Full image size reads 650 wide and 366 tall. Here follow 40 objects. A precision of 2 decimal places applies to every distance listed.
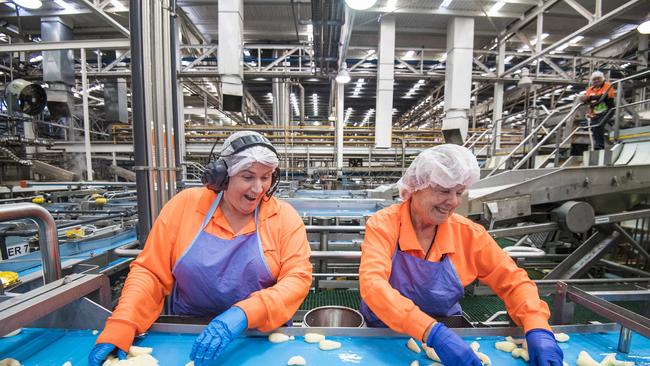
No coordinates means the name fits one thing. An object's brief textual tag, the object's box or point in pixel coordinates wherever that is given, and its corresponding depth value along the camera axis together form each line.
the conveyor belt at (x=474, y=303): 3.35
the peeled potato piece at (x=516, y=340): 1.21
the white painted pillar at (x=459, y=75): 7.29
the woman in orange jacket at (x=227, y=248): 1.33
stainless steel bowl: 1.53
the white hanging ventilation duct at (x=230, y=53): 5.47
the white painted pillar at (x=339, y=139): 7.80
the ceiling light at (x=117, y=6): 6.71
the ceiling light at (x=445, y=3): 7.19
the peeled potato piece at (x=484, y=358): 1.08
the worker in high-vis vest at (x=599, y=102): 5.10
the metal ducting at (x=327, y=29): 4.66
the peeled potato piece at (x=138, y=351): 1.06
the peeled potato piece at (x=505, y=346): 1.16
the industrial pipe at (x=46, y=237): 1.11
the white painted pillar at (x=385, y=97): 7.37
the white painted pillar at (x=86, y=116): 5.77
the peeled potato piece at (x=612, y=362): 1.07
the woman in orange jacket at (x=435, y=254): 1.33
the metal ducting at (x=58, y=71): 6.75
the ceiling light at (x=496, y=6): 7.40
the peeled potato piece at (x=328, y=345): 1.14
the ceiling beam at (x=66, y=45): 2.94
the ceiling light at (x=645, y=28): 5.90
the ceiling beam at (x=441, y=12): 7.48
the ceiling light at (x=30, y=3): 4.65
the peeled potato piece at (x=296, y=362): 1.04
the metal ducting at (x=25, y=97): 5.64
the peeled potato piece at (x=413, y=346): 1.15
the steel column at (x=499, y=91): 8.63
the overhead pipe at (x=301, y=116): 9.50
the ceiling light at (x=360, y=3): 3.69
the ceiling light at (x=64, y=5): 6.91
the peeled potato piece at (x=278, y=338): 1.18
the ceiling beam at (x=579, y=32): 5.37
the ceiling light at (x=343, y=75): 6.58
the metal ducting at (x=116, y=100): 7.91
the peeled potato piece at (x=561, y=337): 1.24
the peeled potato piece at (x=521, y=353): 1.11
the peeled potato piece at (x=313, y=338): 1.18
